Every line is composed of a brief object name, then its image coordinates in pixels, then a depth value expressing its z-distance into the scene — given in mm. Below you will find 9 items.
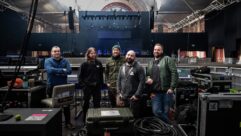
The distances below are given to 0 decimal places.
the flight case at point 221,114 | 1528
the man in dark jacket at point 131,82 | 2477
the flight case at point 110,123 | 1201
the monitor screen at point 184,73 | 3768
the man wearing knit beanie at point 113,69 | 2838
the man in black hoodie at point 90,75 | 2905
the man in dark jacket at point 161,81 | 2523
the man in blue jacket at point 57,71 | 2712
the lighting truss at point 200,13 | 5875
